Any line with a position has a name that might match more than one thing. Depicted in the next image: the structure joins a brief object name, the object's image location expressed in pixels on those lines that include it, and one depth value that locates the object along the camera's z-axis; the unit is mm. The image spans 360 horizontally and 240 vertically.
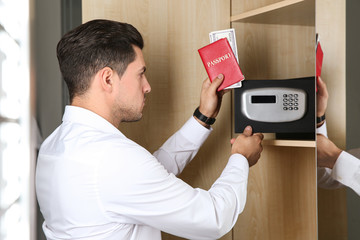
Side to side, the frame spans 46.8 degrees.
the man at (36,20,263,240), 1086
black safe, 1418
